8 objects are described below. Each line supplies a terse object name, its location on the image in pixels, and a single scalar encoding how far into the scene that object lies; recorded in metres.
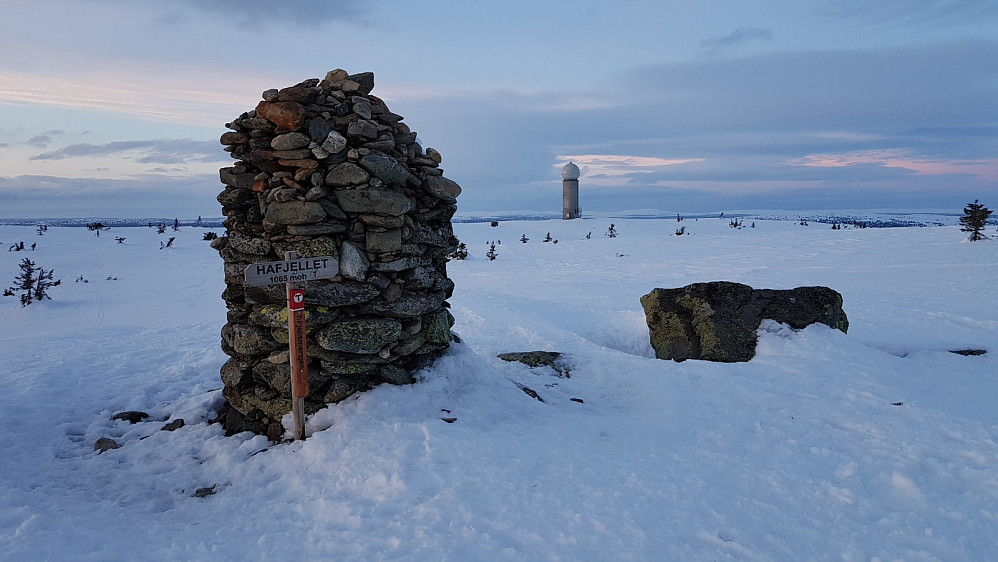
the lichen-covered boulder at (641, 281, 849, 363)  10.38
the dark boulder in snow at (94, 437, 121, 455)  6.41
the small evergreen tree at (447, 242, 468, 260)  30.91
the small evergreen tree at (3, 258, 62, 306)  17.16
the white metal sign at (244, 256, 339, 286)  5.67
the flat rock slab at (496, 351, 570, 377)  9.93
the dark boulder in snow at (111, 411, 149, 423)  7.48
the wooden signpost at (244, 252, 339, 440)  5.72
